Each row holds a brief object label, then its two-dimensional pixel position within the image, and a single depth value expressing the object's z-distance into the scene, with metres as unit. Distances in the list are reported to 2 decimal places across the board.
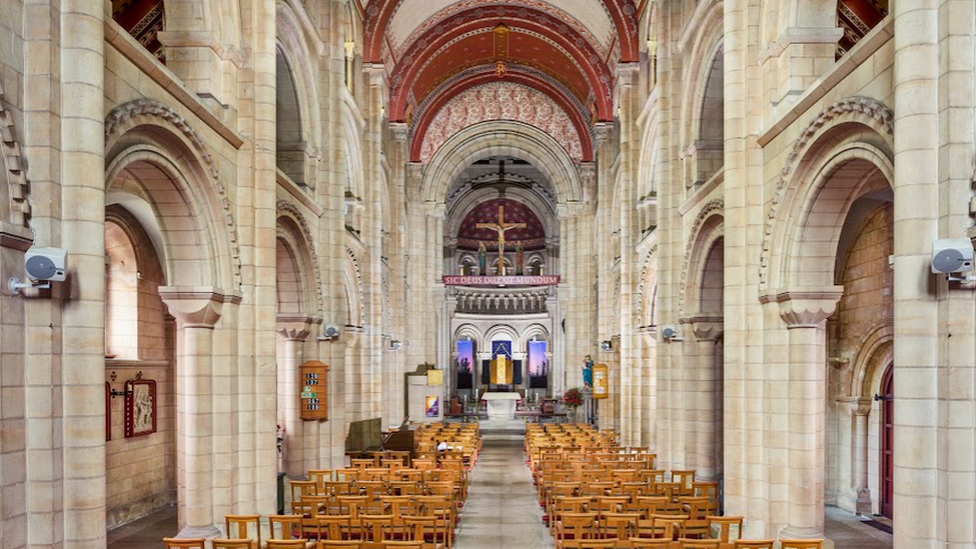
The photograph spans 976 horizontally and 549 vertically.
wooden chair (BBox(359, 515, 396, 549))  9.91
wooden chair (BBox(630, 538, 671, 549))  9.55
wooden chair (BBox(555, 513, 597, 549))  11.27
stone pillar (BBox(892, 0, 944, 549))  7.55
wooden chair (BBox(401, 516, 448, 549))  11.37
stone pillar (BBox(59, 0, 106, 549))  7.68
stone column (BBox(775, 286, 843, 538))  11.58
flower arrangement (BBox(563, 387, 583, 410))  35.59
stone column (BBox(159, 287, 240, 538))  11.94
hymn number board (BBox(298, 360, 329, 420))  17.39
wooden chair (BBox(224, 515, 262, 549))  10.65
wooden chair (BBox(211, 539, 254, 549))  9.48
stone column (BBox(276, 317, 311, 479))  17.62
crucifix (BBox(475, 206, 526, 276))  47.19
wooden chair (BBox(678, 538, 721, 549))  9.34
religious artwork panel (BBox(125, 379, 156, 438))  15.77
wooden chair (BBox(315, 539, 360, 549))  9.59
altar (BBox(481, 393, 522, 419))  40.62
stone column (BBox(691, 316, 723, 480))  17.27
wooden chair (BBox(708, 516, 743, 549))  10.71
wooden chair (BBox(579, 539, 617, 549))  9.61
